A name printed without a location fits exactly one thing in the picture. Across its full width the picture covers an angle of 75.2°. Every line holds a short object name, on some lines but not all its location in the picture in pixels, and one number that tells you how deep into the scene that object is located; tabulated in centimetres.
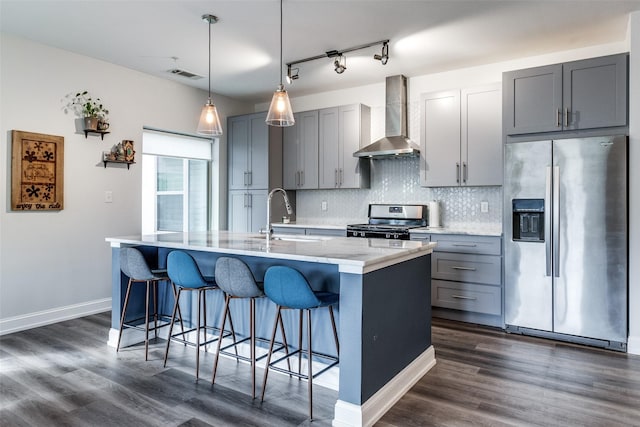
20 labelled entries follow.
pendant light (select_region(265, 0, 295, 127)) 297
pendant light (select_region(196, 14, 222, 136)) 330
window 518
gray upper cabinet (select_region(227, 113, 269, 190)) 550
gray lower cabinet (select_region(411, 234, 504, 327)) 390
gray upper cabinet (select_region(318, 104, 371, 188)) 506
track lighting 391
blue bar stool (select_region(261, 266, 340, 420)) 224
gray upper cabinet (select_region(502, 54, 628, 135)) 339
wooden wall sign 378
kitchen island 218
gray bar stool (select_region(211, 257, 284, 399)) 247
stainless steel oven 440
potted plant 421
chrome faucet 331
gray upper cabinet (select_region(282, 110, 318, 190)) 539
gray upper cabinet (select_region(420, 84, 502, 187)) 417
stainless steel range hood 472
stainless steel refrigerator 331
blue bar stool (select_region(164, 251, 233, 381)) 277
